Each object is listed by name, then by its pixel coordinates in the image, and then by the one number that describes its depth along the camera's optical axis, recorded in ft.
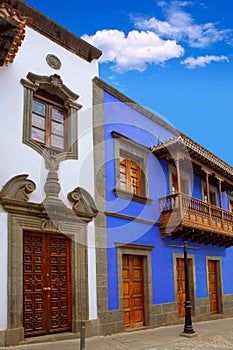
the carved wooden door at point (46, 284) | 27.32
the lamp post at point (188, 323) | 33.00
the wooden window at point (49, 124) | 30.81
